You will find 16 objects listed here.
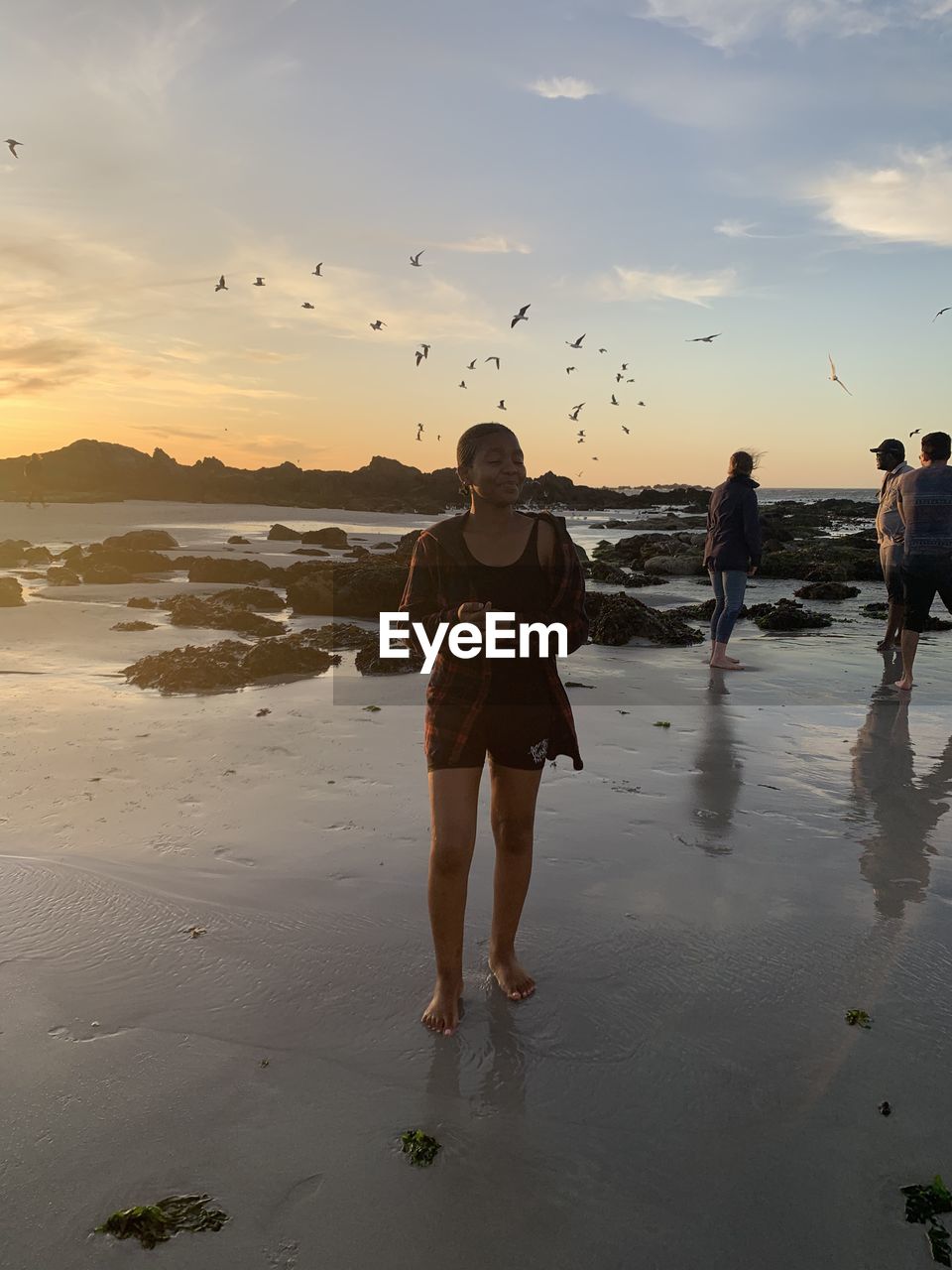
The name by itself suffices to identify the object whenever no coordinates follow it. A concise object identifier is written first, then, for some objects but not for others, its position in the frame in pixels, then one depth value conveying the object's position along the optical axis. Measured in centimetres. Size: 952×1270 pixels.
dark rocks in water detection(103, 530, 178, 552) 1828
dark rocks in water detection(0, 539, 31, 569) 1715
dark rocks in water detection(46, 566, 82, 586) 1403
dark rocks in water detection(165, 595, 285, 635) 1016
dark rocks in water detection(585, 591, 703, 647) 1012
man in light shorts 837
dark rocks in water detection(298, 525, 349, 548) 2500
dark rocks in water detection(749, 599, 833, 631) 1155
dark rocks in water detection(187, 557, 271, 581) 1510
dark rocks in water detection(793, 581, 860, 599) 1499
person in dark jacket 878
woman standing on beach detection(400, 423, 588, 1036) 276
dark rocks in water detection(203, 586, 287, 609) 1197
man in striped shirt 750
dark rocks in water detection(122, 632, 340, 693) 714
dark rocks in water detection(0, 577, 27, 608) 1134
